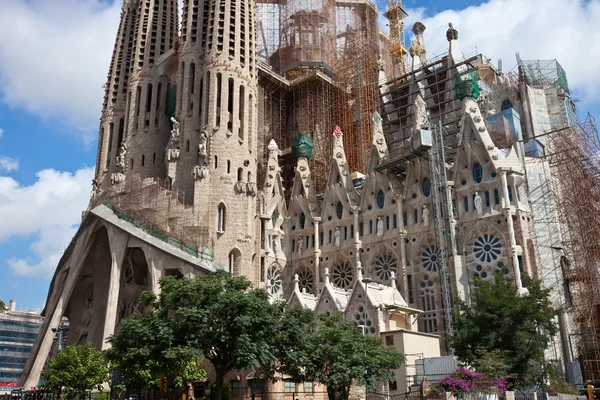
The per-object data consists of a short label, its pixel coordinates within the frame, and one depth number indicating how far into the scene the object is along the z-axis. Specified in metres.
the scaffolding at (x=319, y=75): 56.81
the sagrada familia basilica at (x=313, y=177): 39.41
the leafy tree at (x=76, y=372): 31.14
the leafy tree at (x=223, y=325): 23.39
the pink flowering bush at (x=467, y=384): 23.73
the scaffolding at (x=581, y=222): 38.25
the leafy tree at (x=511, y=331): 28.20
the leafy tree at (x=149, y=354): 23.45
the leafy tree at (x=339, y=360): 24.88
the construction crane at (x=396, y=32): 68.06
